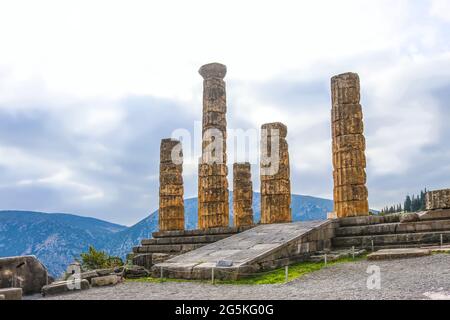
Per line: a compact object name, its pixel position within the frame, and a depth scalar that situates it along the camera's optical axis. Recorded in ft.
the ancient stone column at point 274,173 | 66.80
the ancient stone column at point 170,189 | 81.05
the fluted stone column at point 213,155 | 73.92
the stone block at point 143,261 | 53.62
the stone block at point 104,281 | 41.86
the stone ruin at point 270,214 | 43.91
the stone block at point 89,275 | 43.61
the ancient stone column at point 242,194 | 91.61
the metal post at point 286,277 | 34.35
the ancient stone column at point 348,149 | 61.93
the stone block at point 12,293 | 29.55
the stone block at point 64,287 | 38.88
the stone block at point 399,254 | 38.96
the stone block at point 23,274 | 41.63
